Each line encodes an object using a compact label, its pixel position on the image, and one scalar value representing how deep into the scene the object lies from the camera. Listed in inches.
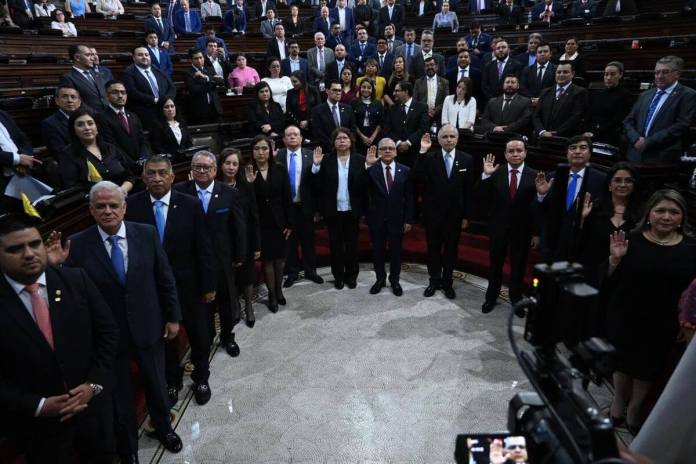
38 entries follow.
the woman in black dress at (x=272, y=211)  158.6
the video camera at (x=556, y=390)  39.9
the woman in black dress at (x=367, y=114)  213.0
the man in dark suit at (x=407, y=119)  203.5
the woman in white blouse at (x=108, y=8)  378.9
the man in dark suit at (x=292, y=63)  263.7
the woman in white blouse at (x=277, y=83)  233.0
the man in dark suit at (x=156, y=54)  237.8
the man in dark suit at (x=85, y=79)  178.5
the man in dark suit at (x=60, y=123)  146.7
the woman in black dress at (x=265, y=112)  215.8
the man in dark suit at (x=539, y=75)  214.1
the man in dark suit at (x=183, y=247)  111.3
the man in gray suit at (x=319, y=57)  273.0
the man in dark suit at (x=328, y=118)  210.7
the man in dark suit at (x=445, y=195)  163.5
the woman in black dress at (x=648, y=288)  96.3
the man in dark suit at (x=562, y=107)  186.2
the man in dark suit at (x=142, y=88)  196.9
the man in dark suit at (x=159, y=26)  298.2
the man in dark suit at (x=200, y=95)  227.5
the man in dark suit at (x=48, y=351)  72.9
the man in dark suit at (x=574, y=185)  133.8
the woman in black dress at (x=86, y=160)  131.2
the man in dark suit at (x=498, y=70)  229.9
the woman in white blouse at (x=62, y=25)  309.4
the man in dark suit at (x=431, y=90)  227.9
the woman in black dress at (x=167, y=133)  181.0
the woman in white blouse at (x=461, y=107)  208.0
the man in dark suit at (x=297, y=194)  173.4
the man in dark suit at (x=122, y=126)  155.9
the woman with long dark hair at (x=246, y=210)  145.3
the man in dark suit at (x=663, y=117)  159.6
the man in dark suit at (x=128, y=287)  91.7
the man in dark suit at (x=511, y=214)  151.9
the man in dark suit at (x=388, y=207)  168.1
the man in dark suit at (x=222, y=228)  129.5
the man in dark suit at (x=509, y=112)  196.5
